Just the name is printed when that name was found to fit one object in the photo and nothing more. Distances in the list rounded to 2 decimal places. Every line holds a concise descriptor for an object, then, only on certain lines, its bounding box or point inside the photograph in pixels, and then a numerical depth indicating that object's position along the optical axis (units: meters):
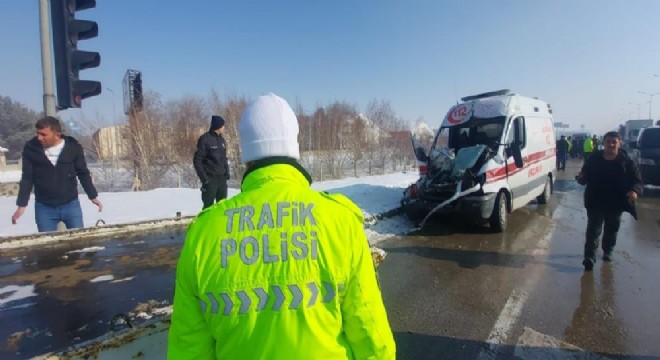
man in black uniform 6.88
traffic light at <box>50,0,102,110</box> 4.81
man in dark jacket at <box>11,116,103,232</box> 4.46
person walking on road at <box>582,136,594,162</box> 18.86
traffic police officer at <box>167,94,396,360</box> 1.13
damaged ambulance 7.11
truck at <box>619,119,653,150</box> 37.33
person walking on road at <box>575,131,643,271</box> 5.00
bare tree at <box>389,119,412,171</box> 32.19
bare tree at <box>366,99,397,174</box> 30.45
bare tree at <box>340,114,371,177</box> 29.14
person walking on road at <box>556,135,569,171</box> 19.08
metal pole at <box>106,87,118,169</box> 24.16
